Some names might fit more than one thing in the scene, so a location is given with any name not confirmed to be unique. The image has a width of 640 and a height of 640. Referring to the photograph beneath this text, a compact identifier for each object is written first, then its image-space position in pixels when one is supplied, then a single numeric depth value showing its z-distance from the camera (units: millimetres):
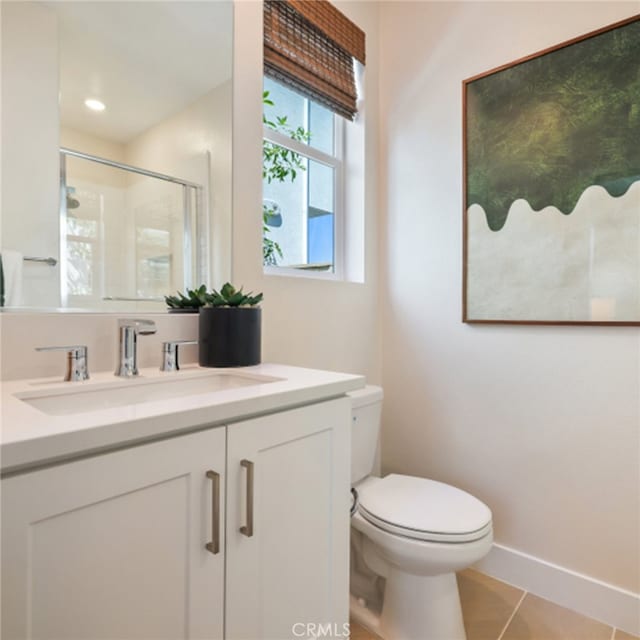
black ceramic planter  1139
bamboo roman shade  1511
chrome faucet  1014
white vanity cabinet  526
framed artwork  1346
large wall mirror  993
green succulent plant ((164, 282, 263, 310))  1179
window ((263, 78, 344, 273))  1680
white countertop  517
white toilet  1167
